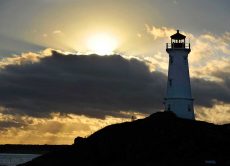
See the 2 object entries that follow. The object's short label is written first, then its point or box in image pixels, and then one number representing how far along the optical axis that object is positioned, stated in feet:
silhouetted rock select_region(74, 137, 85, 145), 256.27
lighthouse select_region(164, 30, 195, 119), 269.85
